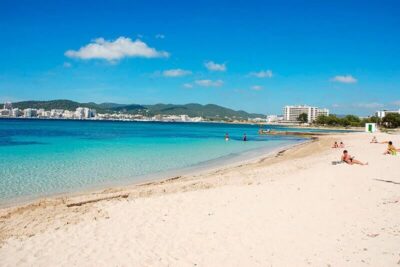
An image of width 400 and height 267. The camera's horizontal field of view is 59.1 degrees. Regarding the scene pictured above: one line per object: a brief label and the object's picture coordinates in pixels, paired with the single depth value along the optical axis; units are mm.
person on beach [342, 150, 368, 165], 20791
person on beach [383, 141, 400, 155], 25739
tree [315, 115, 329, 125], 183750
